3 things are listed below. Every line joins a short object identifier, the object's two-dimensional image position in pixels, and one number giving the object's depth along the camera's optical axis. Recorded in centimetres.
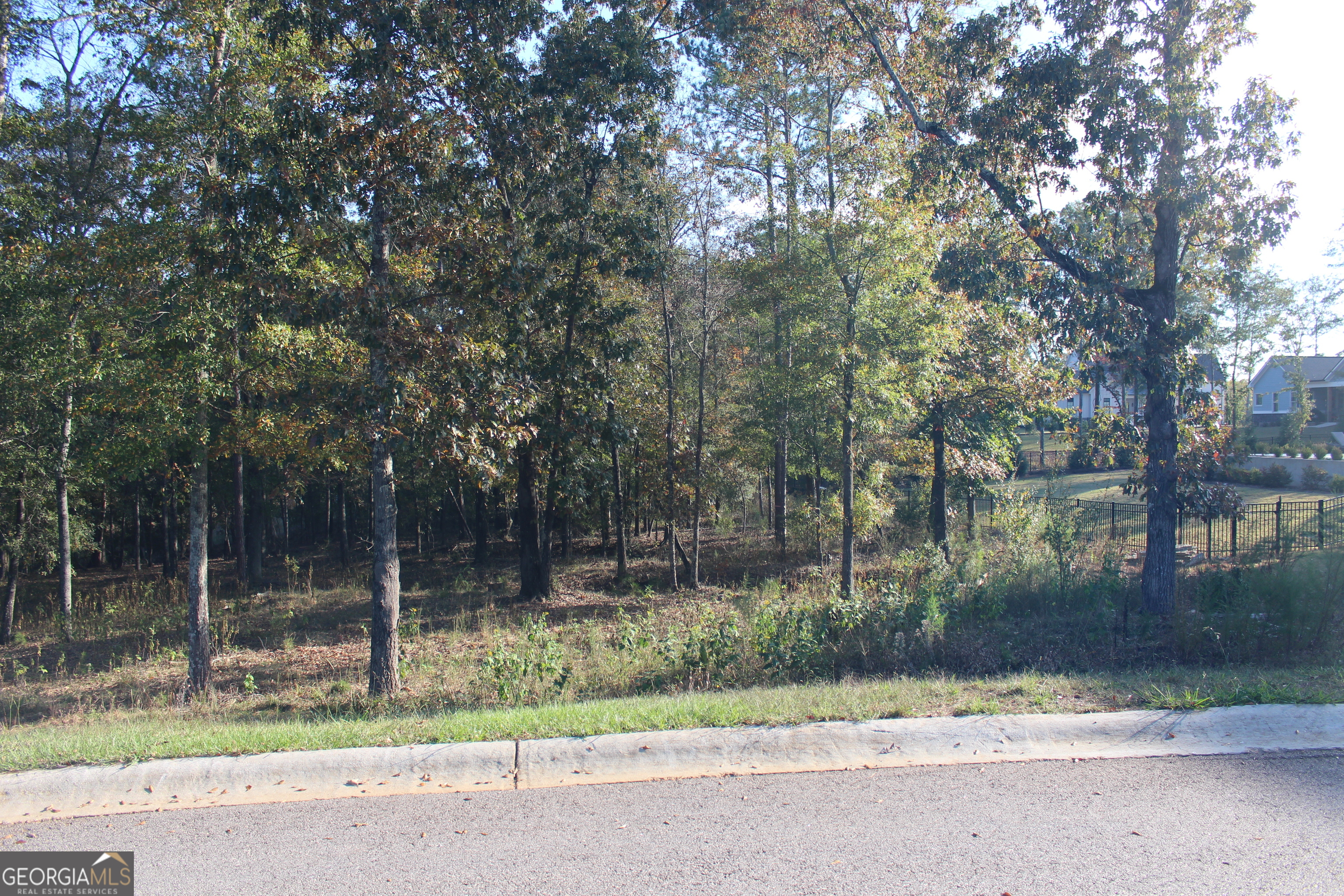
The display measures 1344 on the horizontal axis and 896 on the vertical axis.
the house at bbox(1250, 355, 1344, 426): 4844
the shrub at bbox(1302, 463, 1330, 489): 2736
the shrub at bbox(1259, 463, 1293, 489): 2872
